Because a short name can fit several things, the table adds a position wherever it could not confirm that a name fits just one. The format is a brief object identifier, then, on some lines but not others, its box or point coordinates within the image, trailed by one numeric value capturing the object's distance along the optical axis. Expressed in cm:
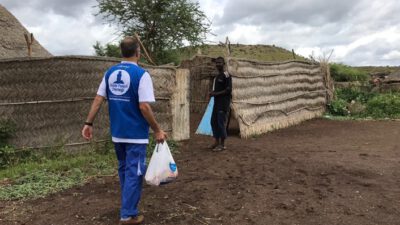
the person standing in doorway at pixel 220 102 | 812
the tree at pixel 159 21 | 1936
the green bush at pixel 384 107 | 1548
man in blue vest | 407
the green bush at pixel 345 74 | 2465
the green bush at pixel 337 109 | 1587
